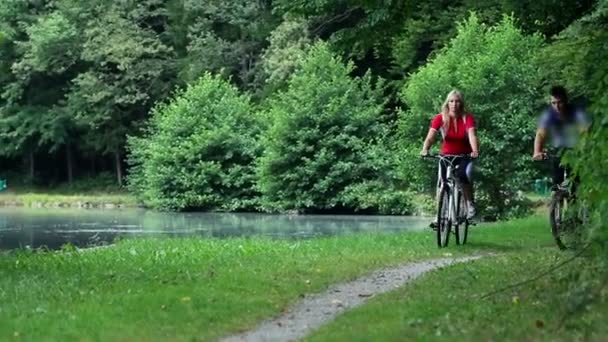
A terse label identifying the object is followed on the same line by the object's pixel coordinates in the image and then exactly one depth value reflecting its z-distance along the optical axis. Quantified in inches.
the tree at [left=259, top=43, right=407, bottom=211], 1841.8
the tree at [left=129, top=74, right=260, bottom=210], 2049.7
